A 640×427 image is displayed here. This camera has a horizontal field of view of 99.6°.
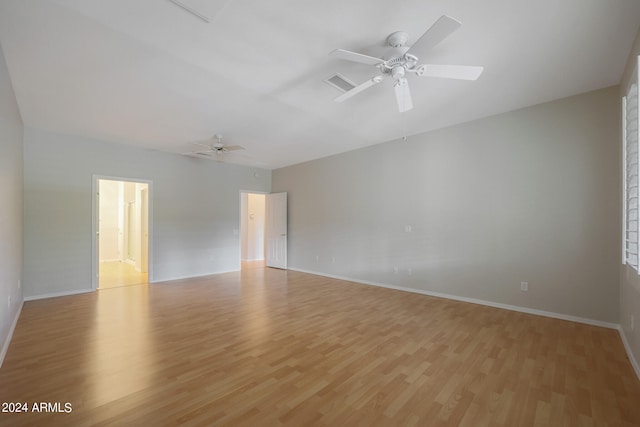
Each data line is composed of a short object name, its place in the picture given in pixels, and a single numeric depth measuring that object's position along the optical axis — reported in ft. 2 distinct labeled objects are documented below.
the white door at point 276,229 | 24.44
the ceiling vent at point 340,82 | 9.70
